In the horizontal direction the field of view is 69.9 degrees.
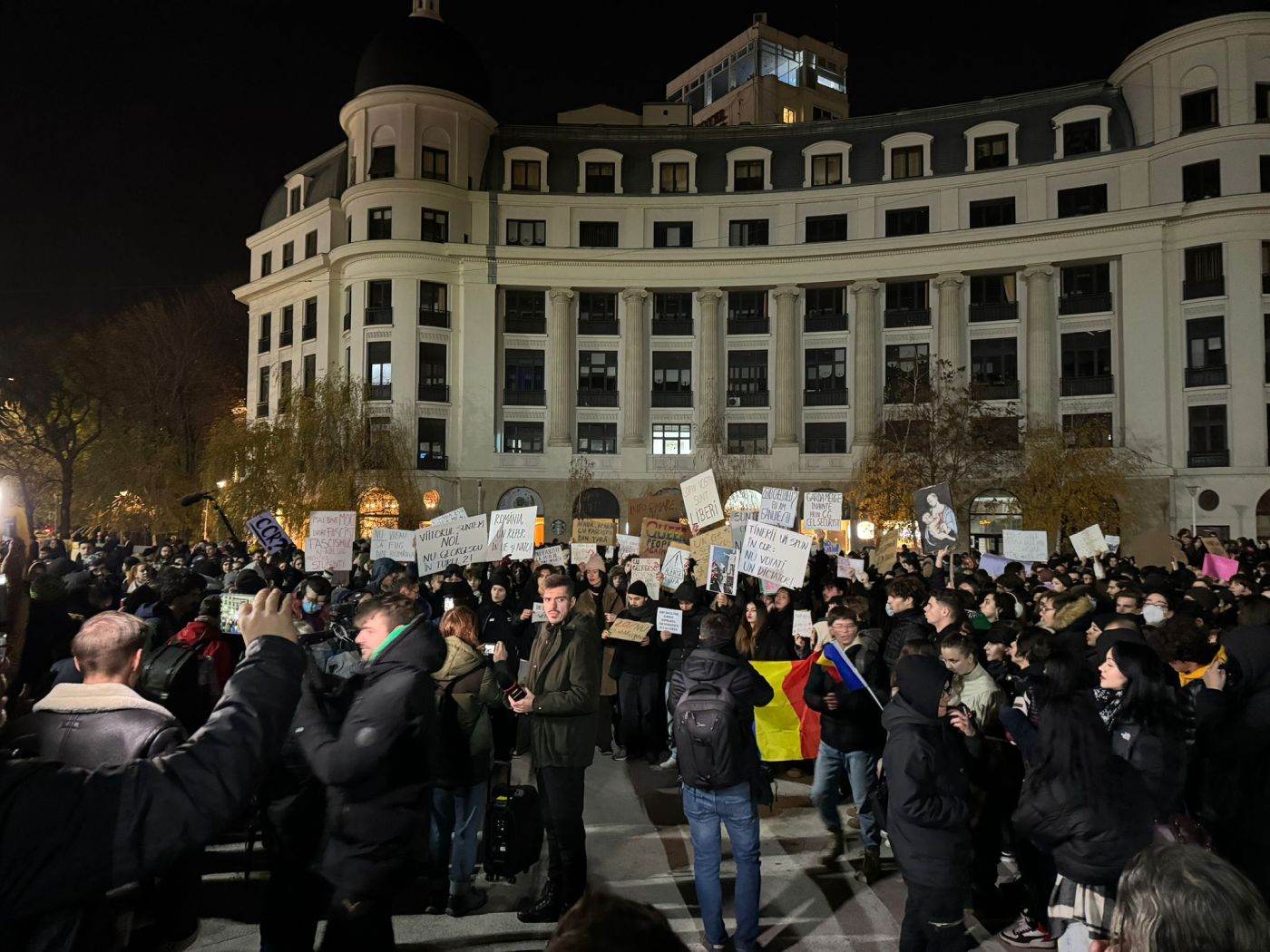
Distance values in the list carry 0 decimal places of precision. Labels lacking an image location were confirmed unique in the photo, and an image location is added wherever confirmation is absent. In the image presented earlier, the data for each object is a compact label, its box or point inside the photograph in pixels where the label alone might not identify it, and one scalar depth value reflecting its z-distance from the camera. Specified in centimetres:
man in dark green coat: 613
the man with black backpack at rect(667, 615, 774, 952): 560
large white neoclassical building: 4406
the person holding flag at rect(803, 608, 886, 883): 738
